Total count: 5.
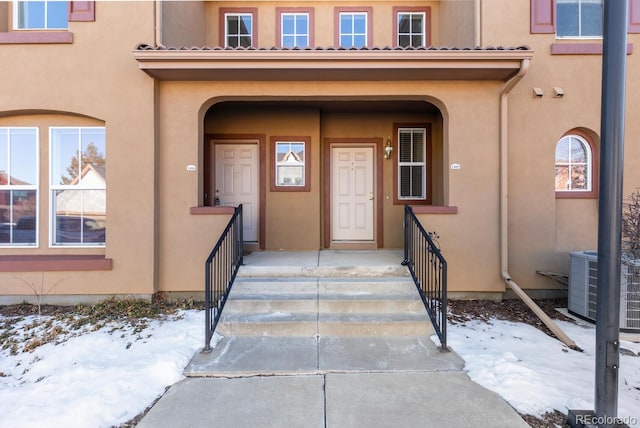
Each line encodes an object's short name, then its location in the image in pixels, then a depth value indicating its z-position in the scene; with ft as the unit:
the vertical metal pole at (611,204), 7.59
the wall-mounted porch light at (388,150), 21.94
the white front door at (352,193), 22.44
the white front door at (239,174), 22.00
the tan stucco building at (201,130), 15.94
